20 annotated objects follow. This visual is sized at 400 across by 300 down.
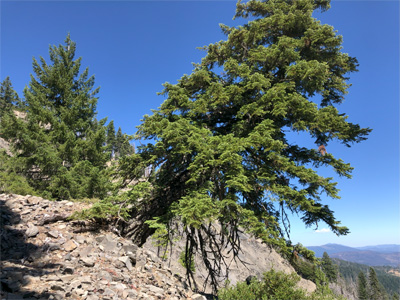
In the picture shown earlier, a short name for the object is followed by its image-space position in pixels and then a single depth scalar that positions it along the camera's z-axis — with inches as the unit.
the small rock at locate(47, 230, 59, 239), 232.3
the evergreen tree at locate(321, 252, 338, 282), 2720.5
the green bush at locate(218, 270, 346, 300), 297.1
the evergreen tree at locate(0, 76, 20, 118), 1910.2
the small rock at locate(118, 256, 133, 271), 222.7
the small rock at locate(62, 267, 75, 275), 184.5
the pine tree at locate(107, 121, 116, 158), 652.7
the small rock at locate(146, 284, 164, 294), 203.8
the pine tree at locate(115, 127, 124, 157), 3016.7
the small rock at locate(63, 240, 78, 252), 219.5
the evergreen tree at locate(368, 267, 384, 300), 2470.5
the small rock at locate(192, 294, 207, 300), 234.8
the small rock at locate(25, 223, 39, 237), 225.8
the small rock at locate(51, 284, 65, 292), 153.6
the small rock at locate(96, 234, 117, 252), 243.0
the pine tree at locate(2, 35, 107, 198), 520.4
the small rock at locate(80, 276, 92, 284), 172.4
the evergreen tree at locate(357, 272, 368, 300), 2578.7
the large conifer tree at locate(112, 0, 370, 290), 255.0
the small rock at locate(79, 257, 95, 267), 202.4
